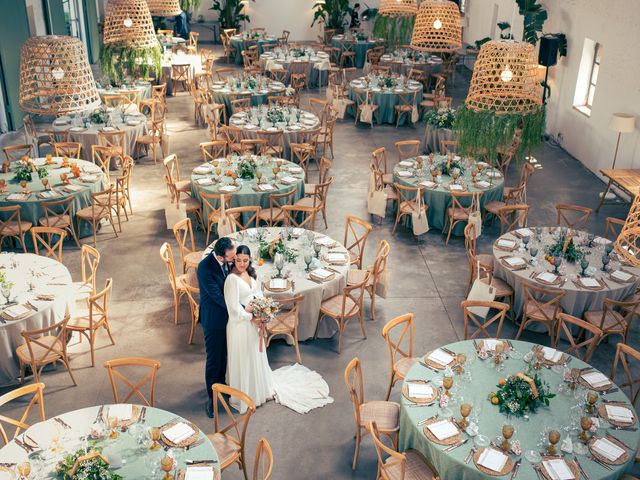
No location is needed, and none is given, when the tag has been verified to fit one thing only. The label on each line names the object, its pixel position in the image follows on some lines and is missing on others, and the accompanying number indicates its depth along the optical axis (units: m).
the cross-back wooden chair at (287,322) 7.65
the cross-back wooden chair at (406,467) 5.62
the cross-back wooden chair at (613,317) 7.75
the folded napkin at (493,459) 5.36
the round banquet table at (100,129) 13.34
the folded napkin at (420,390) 6.13
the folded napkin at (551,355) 6.67
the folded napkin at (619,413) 5.86
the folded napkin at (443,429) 5.67
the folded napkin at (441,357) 6.57
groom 6.56
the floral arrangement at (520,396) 5.89
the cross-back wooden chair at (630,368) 6.59
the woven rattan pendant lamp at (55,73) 5.61
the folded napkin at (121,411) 5.76
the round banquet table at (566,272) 8.24
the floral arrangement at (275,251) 8.55
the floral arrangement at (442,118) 14.38
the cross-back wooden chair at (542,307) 8.00
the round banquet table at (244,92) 16.55
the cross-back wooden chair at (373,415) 6.20
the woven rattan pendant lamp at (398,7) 10.44
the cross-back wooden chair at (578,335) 7.07
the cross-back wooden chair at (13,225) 9.87
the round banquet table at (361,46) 23.42
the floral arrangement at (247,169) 11.05
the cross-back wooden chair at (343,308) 8.12
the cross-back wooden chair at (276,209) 10.38
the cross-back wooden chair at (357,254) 9.22
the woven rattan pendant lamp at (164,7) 11.35
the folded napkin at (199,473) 5.18
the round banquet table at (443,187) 11.05
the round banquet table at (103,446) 5.23
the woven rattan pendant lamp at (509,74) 6.33
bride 6.55
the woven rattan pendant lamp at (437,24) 8.66
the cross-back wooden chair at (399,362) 6.89
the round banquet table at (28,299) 7.36
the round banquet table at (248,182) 10.64
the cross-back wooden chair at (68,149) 12.17
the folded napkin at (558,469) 5.23
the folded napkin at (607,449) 5.45
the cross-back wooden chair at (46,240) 9.03
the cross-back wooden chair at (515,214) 9.97
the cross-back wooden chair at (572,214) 10.05
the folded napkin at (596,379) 6.32
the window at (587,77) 14.54
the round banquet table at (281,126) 13.70
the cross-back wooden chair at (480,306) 7.36
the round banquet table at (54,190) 10.23
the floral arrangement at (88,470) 4.99
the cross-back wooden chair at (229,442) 5.71
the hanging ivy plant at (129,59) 13.09
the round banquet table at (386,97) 16.92
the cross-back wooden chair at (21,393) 5.88
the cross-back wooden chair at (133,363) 6.03
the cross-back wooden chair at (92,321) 7.70
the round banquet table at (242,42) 22.88
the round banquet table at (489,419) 5.43
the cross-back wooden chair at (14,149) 11.74
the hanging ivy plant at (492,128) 6.68
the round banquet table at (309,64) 20.09
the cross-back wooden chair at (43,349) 7.15
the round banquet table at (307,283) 8.09
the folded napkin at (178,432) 5.53
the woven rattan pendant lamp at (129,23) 8.92
